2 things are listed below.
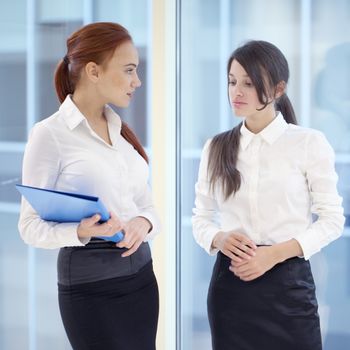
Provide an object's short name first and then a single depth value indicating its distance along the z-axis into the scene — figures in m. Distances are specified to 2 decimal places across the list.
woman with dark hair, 3.67
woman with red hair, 3.54
